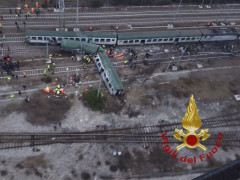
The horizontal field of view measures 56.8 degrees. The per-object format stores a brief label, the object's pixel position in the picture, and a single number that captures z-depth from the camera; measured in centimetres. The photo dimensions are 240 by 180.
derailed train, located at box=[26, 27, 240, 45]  5456
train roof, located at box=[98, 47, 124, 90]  4747
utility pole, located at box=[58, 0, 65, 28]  6147
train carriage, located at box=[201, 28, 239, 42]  6372
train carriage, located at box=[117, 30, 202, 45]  5841
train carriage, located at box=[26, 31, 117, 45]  5384
